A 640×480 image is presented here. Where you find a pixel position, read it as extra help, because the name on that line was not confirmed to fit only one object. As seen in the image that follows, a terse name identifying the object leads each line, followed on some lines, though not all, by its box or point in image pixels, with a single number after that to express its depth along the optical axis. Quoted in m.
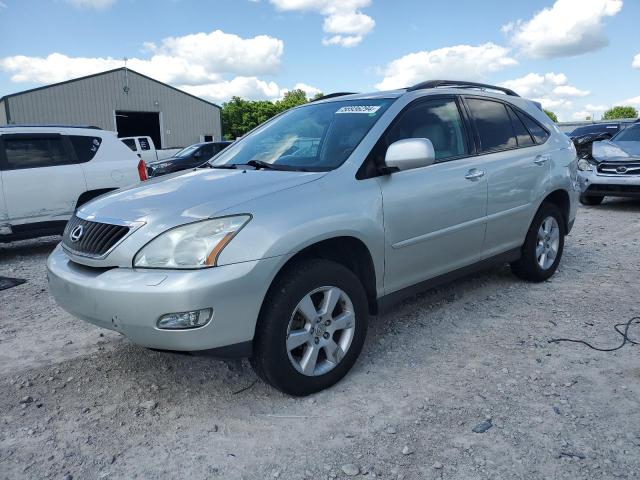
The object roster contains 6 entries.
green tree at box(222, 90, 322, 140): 55.38
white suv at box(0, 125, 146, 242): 6.55
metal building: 28.34
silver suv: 2.52
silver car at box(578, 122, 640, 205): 9.12
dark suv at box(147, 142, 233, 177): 15.97
